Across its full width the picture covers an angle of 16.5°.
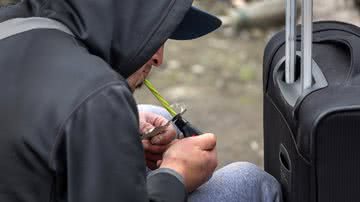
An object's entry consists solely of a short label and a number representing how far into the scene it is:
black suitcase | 1.71
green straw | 1.90
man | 1.62
